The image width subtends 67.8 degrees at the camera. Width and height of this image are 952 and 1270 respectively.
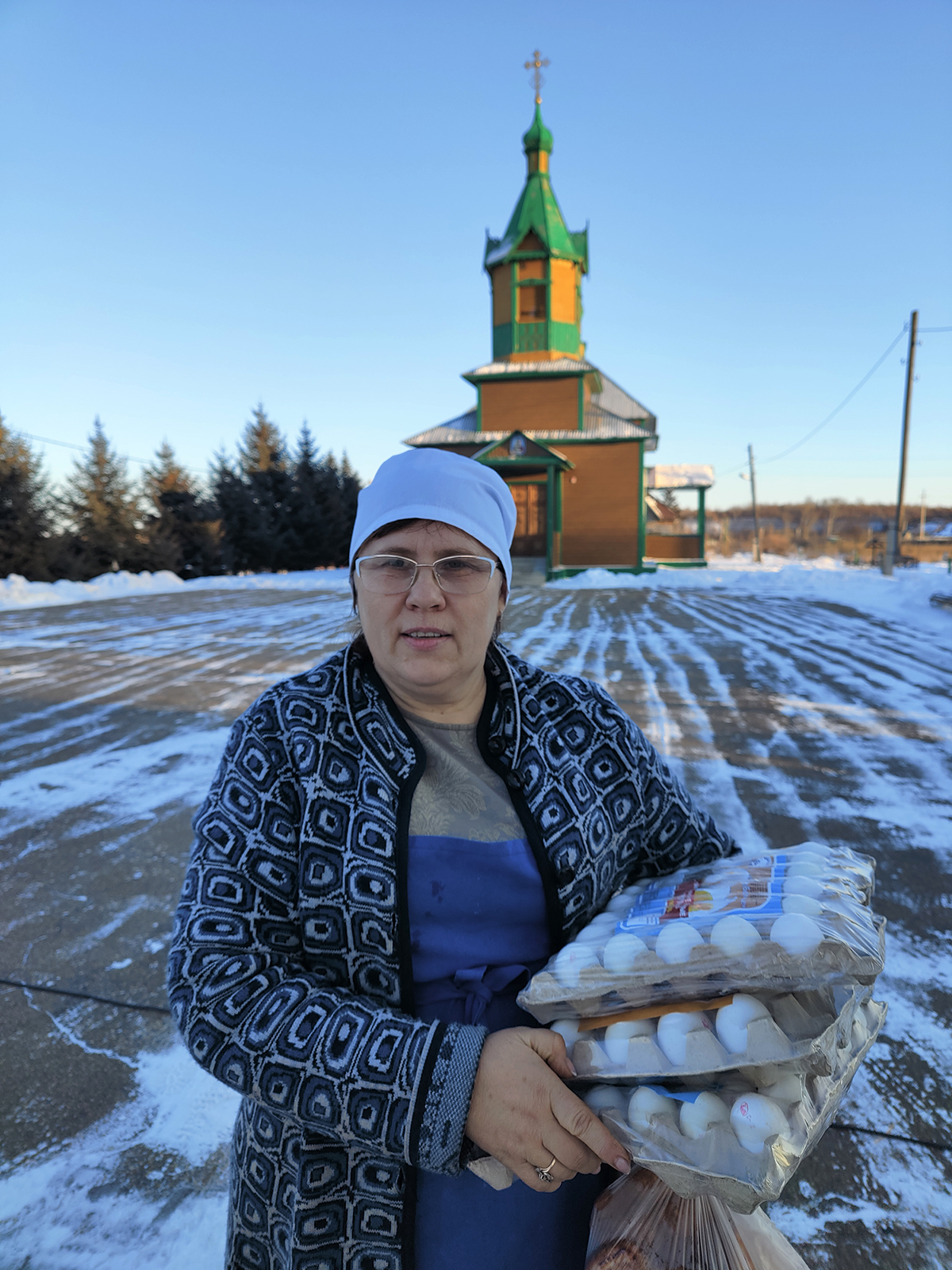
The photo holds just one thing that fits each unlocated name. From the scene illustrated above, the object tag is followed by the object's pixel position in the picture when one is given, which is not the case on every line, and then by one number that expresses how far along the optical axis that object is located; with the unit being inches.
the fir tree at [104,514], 826.8
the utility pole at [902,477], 812.0
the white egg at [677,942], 37.8
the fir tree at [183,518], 927.7
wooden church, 869.2
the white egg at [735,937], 36.4
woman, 38.8
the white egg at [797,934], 35.4
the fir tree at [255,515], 1060.5
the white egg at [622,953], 39.2
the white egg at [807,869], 44.4
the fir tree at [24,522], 705.6
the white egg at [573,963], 40.3
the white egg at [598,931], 45.2
